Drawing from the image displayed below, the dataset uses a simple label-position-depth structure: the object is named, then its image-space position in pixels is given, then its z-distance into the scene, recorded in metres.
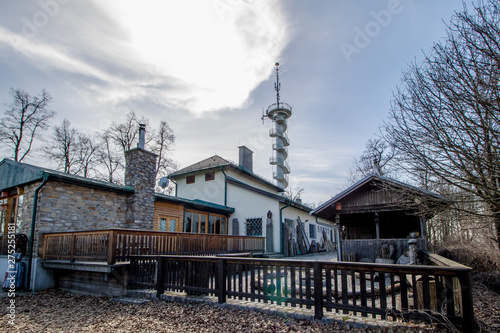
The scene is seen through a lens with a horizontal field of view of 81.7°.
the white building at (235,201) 15.60
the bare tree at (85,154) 20.31
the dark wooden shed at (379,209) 8.85
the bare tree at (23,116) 17.00
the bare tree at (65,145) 19.30
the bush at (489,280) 7.43
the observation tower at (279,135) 35.09
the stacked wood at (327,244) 22.28
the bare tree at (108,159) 21.17
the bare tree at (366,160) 22.93
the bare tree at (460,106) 5.03
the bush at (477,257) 8.35
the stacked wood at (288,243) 15.79
